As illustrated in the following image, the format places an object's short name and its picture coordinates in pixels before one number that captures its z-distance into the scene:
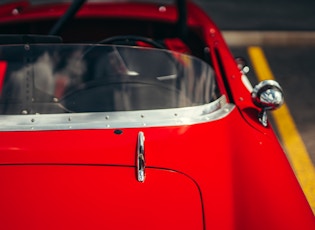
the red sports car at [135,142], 2.25
